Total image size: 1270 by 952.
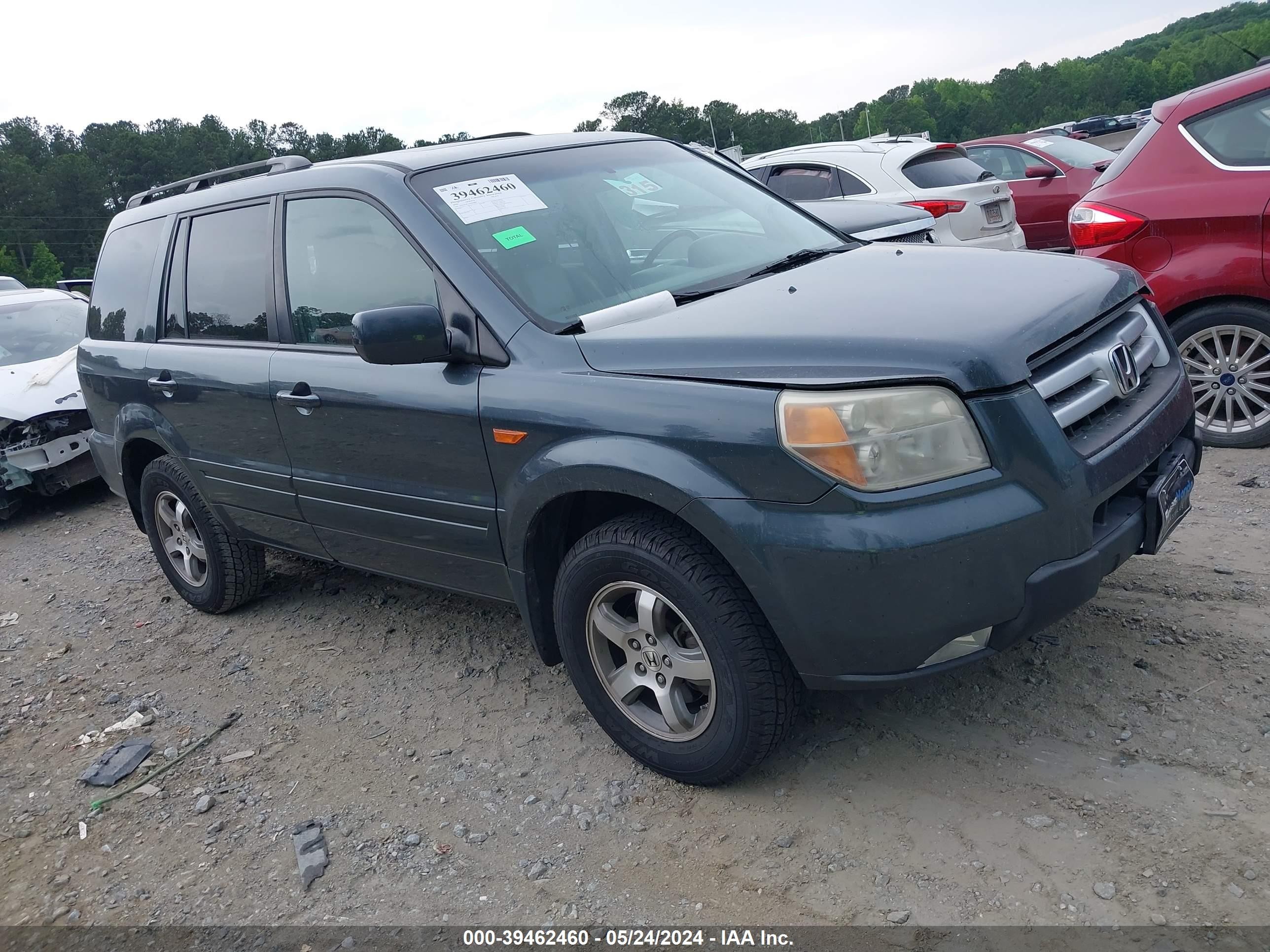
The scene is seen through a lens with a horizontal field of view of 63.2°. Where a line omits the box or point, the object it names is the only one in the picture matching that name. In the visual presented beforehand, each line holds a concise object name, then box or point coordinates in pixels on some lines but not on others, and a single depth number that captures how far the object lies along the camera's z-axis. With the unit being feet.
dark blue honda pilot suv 8.11
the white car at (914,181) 26.58
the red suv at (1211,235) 15.75
